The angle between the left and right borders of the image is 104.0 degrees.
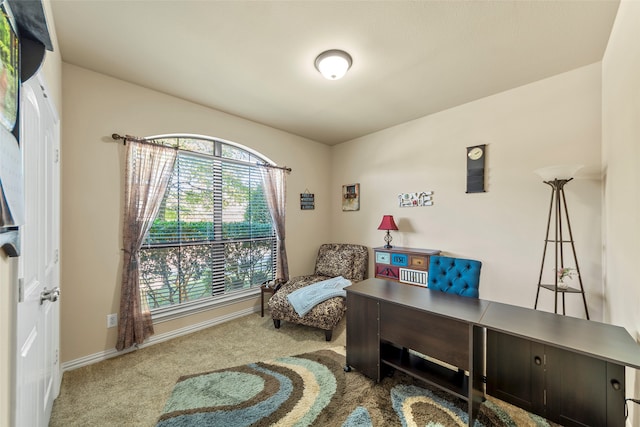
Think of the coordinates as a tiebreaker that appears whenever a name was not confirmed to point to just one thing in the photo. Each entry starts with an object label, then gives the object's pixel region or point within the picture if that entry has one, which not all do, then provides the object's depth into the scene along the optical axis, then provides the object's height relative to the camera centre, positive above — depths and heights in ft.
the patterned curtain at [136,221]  8.20 -0.20
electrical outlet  8.08 -3.41
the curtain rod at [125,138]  8.11 +2.57
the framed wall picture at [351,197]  14.21 +0.98
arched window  9.35 -0.73
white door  3.67 -0.92
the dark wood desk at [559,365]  4.19 -2.88
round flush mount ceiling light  6.97 +4.32
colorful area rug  5.49 -4.54
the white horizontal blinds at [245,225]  11.22 -0.51
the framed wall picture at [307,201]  14.00 +0.76
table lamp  11.89 -0.49
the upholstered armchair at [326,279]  9.23 -3.23
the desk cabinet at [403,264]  10.39 -2.21
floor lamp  7.25 -0.39
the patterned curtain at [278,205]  12.39 +0.48
